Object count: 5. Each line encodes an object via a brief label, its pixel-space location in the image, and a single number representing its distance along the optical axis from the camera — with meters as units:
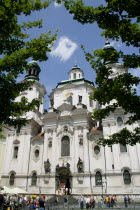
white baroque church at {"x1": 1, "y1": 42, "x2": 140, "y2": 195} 28.27
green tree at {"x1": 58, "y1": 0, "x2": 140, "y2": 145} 8.97
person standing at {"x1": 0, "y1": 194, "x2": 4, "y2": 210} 10.35
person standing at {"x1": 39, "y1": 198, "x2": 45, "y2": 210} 13.38
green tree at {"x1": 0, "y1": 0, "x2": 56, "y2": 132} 8.93
